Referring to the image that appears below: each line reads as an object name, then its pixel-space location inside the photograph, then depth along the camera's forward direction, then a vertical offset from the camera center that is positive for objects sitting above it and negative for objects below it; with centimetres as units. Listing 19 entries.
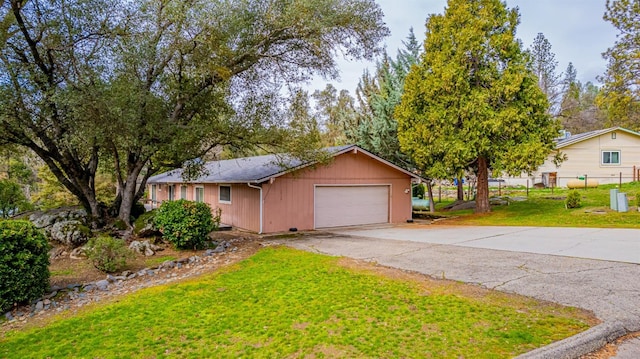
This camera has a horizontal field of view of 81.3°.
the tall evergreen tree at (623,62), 1681 +559
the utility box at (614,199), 1449 -62
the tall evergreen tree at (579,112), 3694 +798
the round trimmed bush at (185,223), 966 -101
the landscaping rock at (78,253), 904 -168
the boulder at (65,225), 985 -114
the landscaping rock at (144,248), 943 -162
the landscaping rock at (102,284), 678 -183
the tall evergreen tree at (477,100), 1549 +363
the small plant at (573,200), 1612 -72
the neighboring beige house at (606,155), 2431 +184
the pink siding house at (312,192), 1366 -34
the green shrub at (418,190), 2514 -42
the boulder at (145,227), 1063 -121
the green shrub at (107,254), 766 -144
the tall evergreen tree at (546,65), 3172 +1037
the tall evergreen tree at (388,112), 1950 +394
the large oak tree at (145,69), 924 +316
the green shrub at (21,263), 564 -123
